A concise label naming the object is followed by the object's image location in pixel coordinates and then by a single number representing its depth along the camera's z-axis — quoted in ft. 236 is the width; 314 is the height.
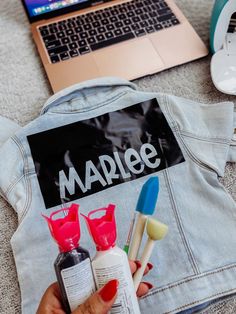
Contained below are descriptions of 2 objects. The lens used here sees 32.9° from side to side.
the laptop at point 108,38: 2.02
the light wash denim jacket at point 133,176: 1.49
